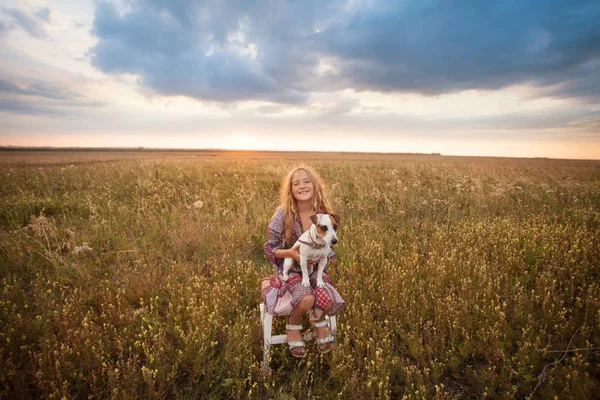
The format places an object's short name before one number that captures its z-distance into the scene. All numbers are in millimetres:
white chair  3105
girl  3164
